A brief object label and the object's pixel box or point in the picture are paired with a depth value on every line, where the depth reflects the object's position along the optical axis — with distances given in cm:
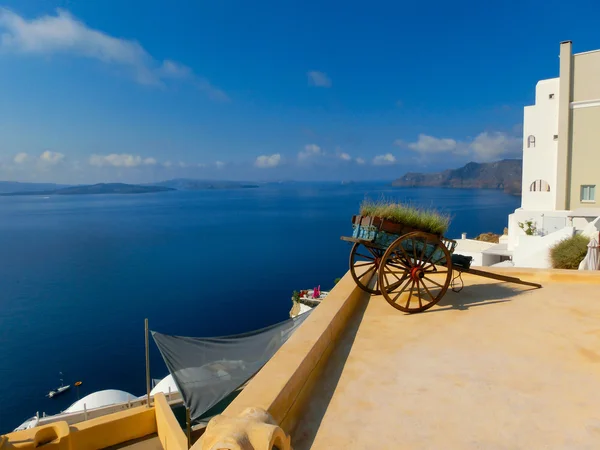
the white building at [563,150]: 2606
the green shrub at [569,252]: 1480
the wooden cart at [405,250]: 560
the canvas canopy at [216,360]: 594
